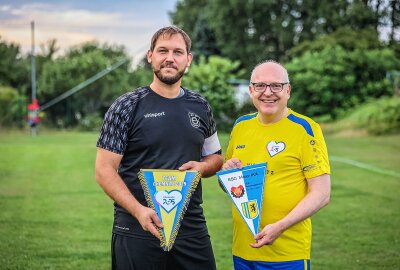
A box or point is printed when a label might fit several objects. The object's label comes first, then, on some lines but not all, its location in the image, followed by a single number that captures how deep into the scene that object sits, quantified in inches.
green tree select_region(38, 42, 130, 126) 2057.1
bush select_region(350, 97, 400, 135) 1269.7
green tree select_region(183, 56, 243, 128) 1694.1
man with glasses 175.9
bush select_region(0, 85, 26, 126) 1834.4
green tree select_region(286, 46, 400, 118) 1606.8
